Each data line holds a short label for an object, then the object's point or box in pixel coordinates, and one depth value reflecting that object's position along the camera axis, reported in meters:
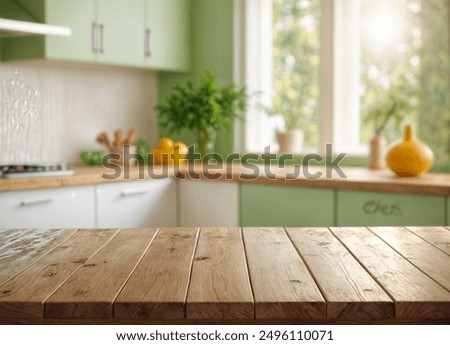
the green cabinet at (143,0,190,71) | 3.96
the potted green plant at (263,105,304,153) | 3.97
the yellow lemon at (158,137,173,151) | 3.90
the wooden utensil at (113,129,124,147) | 3.97
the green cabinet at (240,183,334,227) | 3.16
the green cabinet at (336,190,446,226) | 2.81
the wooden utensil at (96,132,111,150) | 3.95
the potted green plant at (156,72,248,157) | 3.89
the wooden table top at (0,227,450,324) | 1.13
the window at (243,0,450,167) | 3.41
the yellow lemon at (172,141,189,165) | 3.89
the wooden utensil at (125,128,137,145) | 4.02
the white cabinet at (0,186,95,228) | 2.90
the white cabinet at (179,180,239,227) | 3.53
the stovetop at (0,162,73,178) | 3.02
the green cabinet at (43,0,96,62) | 3.42
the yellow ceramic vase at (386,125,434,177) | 3.12
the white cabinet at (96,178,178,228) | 3.34
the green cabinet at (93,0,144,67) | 3.68
